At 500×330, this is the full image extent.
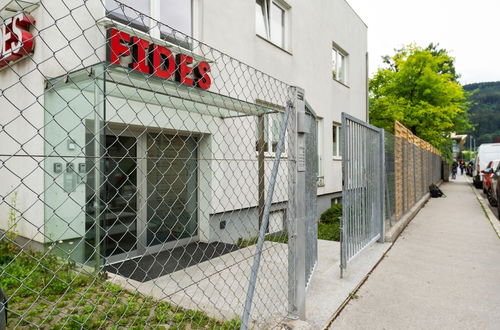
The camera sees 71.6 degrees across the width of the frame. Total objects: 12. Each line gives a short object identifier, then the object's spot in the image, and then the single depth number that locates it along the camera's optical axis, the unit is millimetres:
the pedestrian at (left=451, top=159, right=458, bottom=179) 30734
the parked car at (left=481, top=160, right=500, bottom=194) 12486
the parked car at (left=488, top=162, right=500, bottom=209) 9650
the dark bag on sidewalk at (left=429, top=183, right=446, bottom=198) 15181
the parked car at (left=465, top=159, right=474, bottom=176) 36300
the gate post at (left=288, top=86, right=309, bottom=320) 2896
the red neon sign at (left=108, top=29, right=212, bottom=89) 4840
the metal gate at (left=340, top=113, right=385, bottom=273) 4457
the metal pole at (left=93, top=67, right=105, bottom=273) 4215
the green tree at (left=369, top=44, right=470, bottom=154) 18842
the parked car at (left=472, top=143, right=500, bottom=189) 19745
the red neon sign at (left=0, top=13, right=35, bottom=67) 4480
